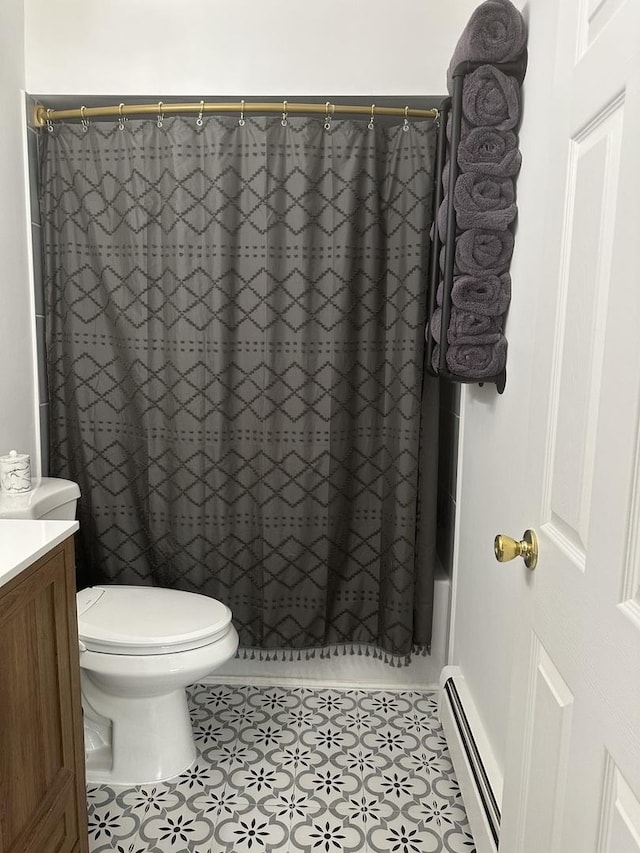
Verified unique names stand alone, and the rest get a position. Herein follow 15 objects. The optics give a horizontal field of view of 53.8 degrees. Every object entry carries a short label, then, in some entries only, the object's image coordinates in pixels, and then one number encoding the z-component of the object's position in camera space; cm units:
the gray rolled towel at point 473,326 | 163
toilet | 168
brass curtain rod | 197
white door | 69
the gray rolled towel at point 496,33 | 148
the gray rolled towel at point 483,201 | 155
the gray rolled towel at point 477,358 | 161
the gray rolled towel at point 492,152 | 154
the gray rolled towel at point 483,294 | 160
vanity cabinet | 110
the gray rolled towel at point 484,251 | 159
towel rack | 153
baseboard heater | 139
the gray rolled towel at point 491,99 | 151
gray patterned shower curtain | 203
